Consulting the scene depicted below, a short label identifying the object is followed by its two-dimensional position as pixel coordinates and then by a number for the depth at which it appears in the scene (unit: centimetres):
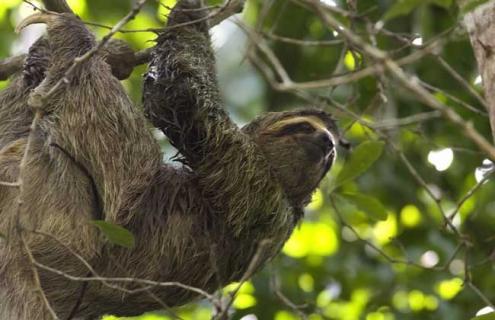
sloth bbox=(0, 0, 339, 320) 1439
